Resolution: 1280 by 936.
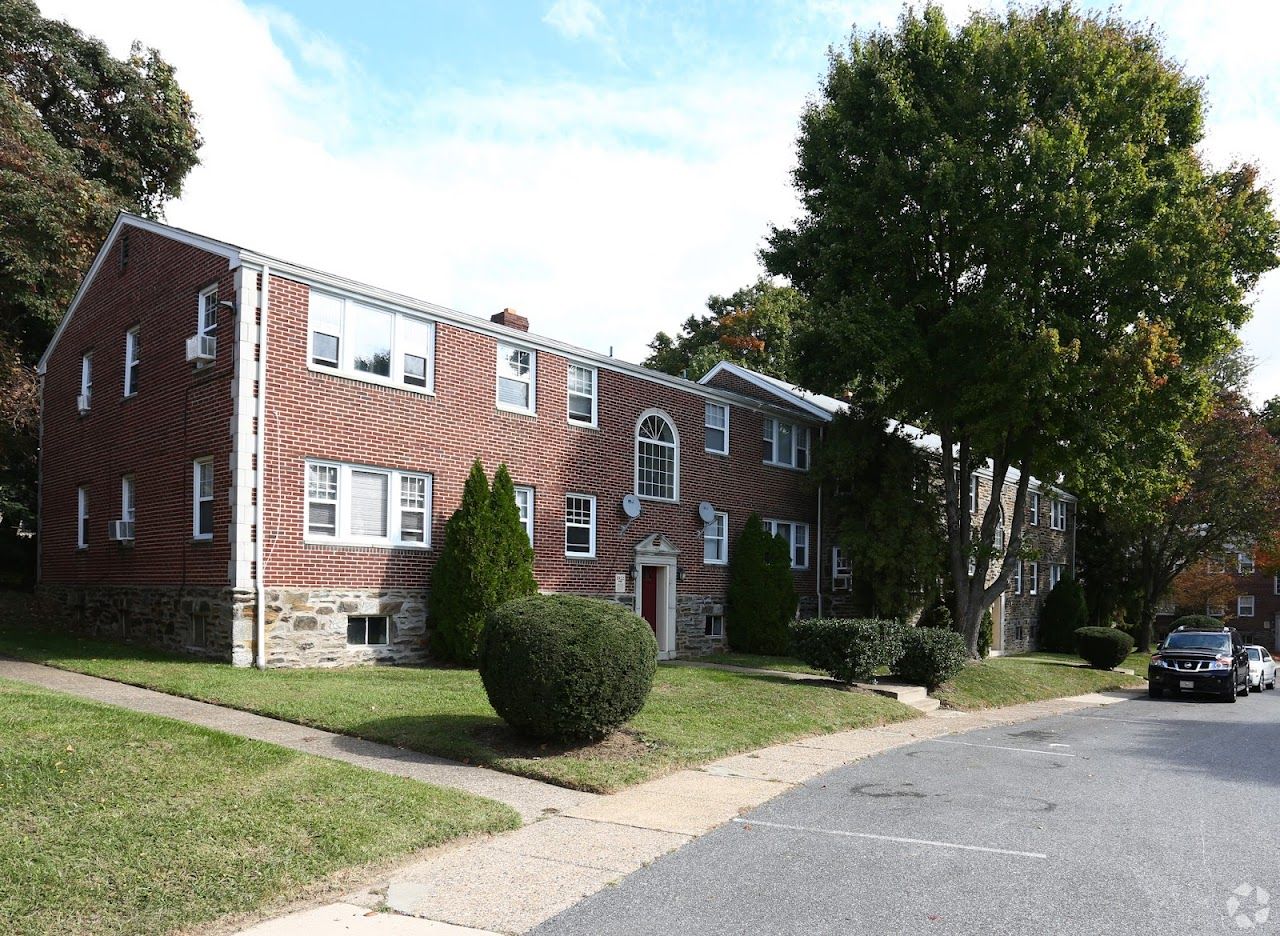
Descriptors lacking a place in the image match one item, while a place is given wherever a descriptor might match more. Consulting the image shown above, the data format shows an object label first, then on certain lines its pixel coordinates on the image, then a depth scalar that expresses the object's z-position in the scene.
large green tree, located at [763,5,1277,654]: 21.27
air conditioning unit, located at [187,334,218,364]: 16.66
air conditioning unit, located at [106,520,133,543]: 19.06
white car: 27.60
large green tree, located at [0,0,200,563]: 22.83
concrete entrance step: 17.83
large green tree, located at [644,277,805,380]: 44.88
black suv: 23.09
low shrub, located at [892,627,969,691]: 18.80
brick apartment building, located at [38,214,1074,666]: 16.30
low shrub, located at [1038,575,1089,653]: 39.94
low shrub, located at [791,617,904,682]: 17.81
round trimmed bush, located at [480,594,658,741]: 10.05
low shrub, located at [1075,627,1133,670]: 30.84
